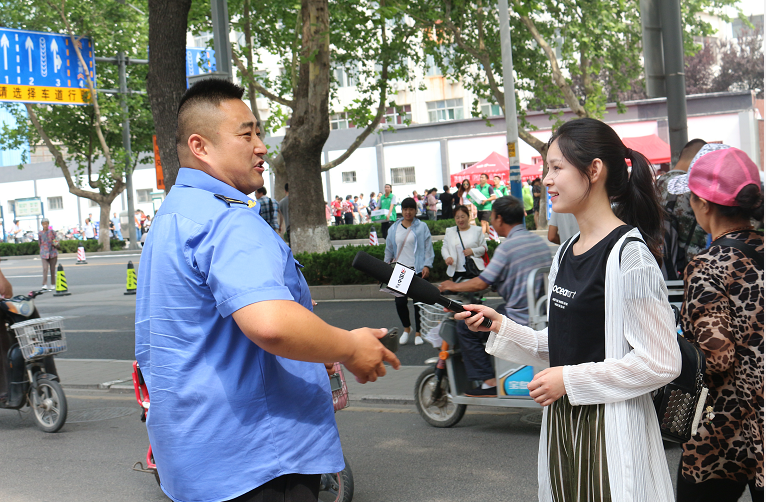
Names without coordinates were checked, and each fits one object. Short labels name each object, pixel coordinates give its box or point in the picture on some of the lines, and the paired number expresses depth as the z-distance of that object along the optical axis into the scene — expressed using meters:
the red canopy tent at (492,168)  34.28
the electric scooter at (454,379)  5.46
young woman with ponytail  2.06
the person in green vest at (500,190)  21.89
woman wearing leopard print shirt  2.71
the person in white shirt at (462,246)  8.94
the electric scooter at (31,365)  6.64
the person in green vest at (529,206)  25.34
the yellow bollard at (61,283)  18.94
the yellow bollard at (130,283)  18.06
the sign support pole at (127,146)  27.13
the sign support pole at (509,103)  14.88
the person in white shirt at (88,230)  45.50
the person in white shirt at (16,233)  50.57
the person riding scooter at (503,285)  5.68
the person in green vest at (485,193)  20.85
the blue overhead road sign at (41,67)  19.50
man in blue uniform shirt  1.85
